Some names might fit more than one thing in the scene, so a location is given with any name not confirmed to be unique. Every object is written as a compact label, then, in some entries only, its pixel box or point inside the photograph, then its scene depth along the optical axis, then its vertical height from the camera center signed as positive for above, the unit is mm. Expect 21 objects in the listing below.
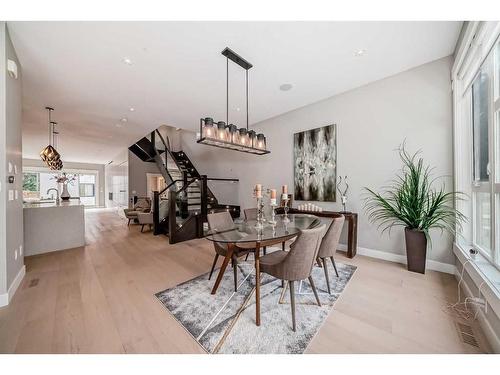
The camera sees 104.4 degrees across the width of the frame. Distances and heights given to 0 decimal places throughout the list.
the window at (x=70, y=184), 10492 +244
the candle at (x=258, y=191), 2533 -47
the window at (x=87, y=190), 12556 -147
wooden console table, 3346 -757
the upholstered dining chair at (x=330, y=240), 2326 -644
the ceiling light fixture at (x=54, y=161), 4898 +676
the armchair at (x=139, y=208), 6598 -751
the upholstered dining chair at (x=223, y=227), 2366 -534
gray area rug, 1544 -1243
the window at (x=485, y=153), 1756 +372
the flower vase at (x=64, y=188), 4824 -19
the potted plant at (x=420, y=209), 2719 -323
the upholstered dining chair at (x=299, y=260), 1713 -669
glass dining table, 1874 -511
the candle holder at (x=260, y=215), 2532 -402
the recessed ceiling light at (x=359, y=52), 2532 +1794
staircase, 4496 -578
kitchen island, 3650 -798
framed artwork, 3902 +500
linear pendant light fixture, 2441 +726
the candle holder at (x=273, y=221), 2683 -485
